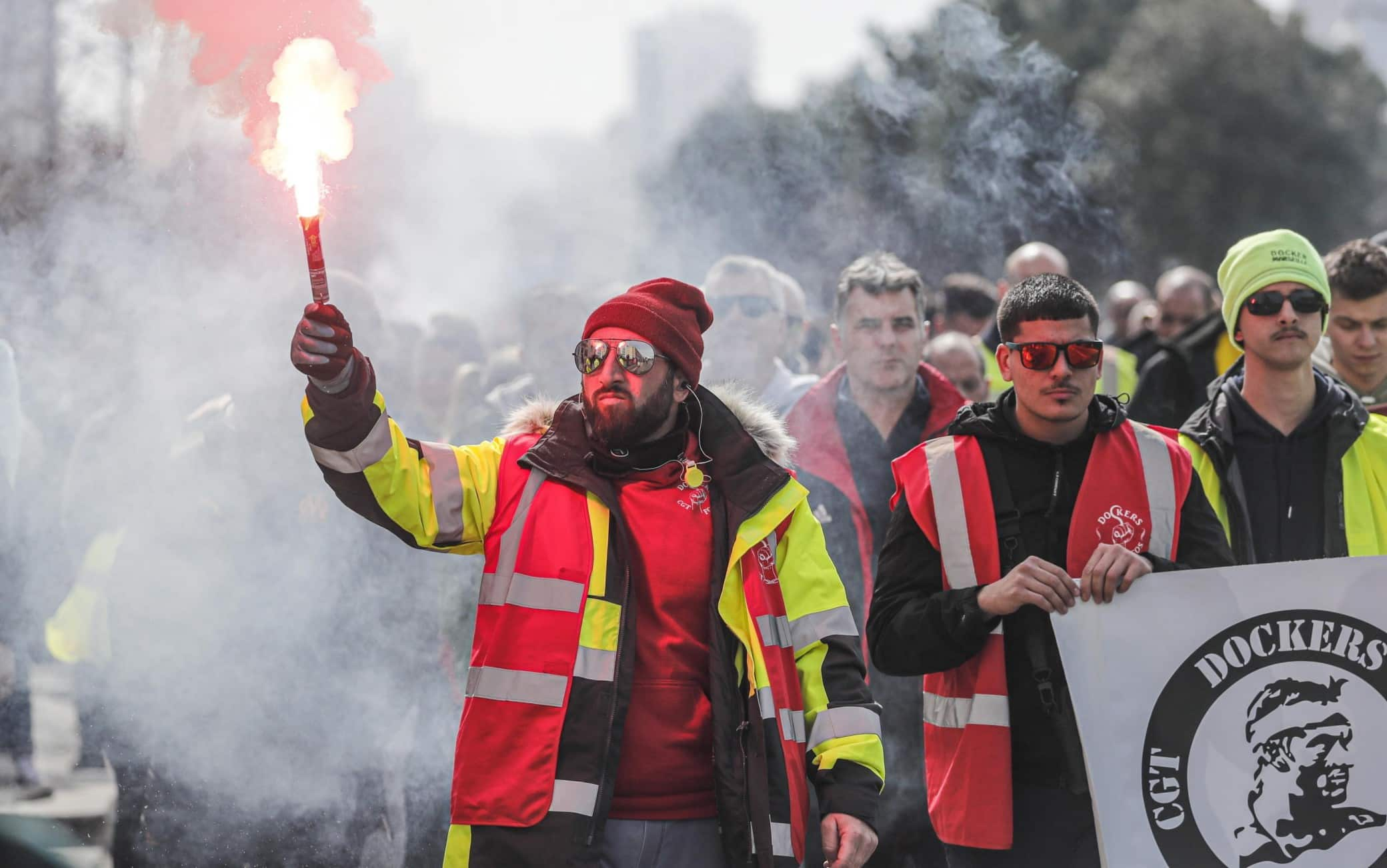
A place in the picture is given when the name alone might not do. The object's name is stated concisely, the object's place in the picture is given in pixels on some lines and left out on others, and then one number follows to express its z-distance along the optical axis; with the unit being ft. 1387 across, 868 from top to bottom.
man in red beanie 20.57
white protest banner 22.67
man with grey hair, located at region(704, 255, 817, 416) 40.04
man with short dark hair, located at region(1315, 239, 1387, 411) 32.14
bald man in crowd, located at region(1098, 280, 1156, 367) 63.62
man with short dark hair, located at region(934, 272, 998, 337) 47.78
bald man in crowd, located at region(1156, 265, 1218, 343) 54.95
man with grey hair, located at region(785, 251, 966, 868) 34.65
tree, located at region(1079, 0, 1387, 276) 183.01
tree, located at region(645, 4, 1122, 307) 44.50
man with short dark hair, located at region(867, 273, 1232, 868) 23.25
